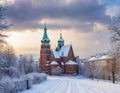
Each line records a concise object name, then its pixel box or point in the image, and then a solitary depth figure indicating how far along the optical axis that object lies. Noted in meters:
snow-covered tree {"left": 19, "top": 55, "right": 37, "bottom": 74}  123.22
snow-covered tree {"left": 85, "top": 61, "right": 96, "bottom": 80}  101.14
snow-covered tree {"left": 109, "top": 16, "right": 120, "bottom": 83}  45.28
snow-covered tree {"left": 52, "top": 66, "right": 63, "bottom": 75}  143.38
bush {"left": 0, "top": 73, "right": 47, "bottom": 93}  27.97
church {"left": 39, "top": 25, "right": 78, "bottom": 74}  149.62
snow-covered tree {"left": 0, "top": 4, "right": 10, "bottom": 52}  24.84
